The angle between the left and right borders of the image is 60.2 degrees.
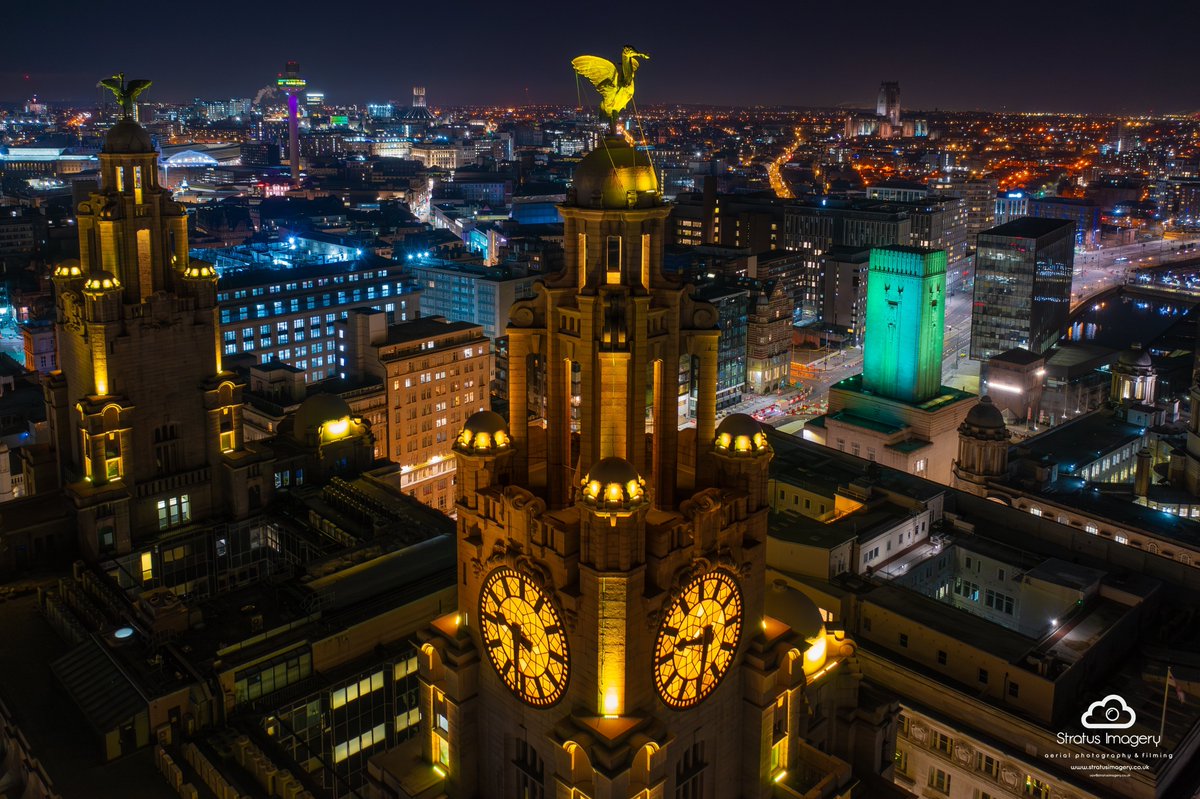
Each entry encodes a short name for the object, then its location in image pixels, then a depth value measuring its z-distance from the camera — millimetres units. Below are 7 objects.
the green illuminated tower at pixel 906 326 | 117000
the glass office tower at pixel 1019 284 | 173375
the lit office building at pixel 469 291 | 176125
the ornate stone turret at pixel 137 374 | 54906
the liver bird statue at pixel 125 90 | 57625
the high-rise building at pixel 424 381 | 116062
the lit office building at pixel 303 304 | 153250
